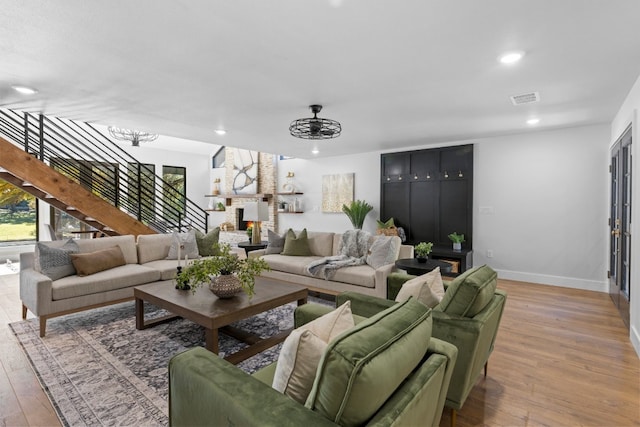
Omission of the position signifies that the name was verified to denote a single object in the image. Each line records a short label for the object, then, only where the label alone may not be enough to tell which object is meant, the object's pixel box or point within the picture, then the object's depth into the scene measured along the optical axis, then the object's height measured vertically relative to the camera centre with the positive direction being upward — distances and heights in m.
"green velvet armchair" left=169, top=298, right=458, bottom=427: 0.98 -0.63
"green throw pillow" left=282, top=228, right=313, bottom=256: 5.00 -0.55
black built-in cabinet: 5.79 +0.34
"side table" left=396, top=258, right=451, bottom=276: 3.55 -0.62
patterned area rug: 2.00 -1.19
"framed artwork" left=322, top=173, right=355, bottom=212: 7.35 +0.44
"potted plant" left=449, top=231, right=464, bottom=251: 5.54 -0.51
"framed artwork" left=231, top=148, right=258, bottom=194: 9.13 +1.08
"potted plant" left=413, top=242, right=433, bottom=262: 3.78 -0.47
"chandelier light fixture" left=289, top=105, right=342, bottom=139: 3.81 +0.99
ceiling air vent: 3.40 +1.21
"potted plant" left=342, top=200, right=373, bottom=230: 6.83 -0.02
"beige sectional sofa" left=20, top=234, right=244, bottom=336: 3.11 -0.76
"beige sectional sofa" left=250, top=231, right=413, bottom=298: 3.87 -0.79
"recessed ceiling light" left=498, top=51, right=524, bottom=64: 2.48 +1.19
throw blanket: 4.18 -0.64
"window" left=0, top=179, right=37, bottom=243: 7.01 -0.14
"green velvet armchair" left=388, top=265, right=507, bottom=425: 1.74 -0.62
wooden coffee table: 2.48 -0.79
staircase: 4.23 +0.35
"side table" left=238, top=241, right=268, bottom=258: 5.57 -0.62
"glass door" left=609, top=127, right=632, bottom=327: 3.37 -0.14
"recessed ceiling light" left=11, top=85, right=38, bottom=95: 3.25 +1.21
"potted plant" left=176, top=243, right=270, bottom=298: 2.79 -0.56
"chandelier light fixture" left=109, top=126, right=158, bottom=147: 6.73 +1.58
